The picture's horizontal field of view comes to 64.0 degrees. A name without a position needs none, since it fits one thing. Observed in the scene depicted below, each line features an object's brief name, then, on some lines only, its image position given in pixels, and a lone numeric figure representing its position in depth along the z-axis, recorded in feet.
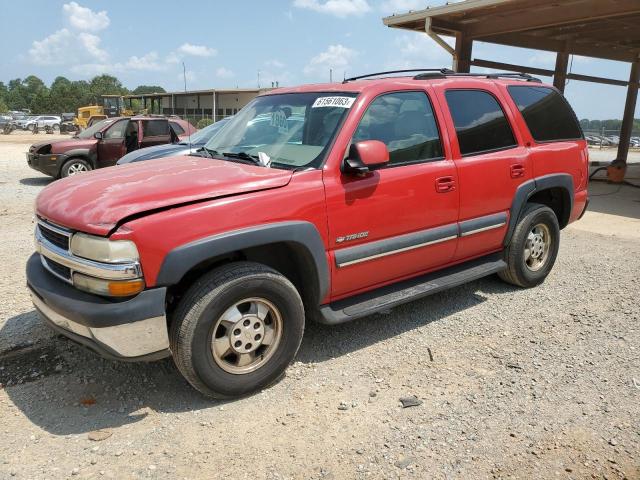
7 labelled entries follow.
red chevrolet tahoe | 9.04
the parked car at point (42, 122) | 148.36
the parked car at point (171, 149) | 26.63
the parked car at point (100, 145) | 38.63
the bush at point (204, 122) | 123.42
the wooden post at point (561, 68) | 45.75
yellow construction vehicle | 118.52
